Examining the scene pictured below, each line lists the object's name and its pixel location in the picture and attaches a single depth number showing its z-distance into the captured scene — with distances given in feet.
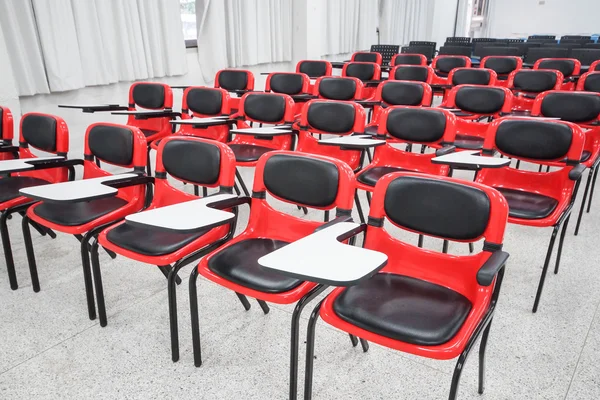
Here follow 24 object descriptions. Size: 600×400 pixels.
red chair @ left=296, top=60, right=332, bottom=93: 17.81
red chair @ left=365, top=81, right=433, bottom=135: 11.96
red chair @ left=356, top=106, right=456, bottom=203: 8.76
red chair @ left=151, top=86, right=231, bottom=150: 11.84
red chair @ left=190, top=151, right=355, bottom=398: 5.10
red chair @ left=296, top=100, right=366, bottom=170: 9.73
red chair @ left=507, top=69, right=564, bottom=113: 14.08
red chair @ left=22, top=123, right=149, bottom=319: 6.80
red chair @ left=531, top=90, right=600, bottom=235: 9.68
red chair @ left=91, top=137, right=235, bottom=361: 5.88
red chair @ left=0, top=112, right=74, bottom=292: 7.74
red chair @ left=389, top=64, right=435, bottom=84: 16.05
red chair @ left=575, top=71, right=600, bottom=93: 13.61
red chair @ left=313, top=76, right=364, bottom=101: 13.21
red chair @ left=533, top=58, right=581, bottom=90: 17.17
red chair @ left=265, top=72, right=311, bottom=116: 14.67
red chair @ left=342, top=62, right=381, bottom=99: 17.35
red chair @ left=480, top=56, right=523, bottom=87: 17.90
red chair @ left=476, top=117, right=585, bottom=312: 7.04
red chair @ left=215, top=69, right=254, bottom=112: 15.12
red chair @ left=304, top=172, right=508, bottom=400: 4.32
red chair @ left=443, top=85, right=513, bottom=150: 10.93
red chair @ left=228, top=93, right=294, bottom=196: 10.91
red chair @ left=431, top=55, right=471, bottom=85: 19.11
